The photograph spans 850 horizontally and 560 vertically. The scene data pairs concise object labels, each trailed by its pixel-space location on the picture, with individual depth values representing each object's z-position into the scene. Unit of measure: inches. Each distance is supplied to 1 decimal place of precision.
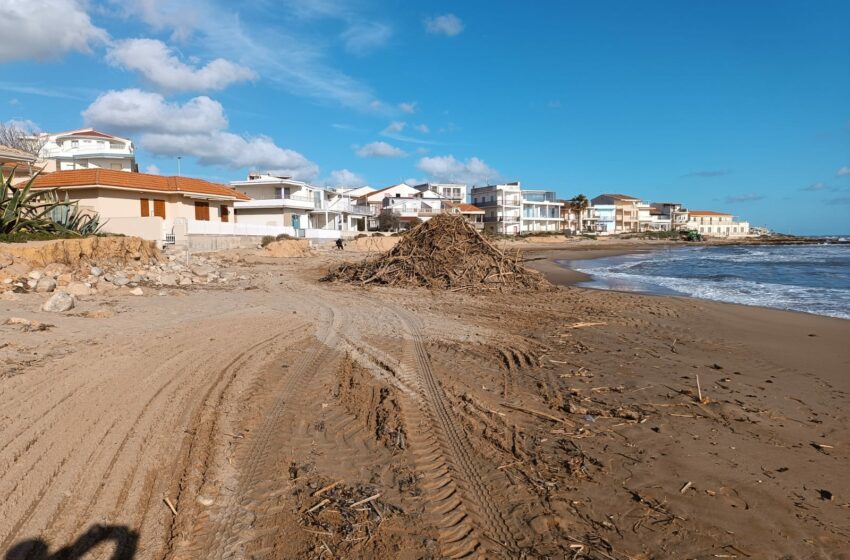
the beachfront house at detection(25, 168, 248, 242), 964.6
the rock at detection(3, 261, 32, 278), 395.9
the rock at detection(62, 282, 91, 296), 380.8
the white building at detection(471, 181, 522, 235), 3309.5
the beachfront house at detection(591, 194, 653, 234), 3993.6
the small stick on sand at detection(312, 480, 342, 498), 133.2
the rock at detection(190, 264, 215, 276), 587.0
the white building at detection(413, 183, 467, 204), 3516.2
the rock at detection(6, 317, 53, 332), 270.1
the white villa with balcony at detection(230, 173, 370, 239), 1851.6
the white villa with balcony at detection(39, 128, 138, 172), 1656.0
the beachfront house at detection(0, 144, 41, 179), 970.1
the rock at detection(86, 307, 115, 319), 314.3
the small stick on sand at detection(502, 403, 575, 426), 187.8
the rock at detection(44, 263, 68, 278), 420.8
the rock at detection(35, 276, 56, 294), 380.5
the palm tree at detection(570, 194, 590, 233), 3550.7
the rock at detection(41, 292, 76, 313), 318.0
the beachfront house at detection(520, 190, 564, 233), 3448.3
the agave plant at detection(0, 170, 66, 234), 492.4
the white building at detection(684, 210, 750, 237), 4913.9
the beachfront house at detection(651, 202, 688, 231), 4557.1
